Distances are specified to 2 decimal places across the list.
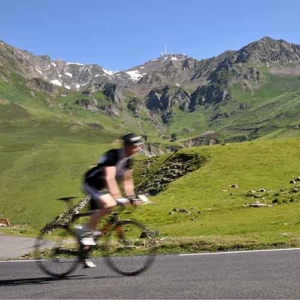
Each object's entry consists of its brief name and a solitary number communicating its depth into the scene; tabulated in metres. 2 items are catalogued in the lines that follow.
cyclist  12.23
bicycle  13.06
